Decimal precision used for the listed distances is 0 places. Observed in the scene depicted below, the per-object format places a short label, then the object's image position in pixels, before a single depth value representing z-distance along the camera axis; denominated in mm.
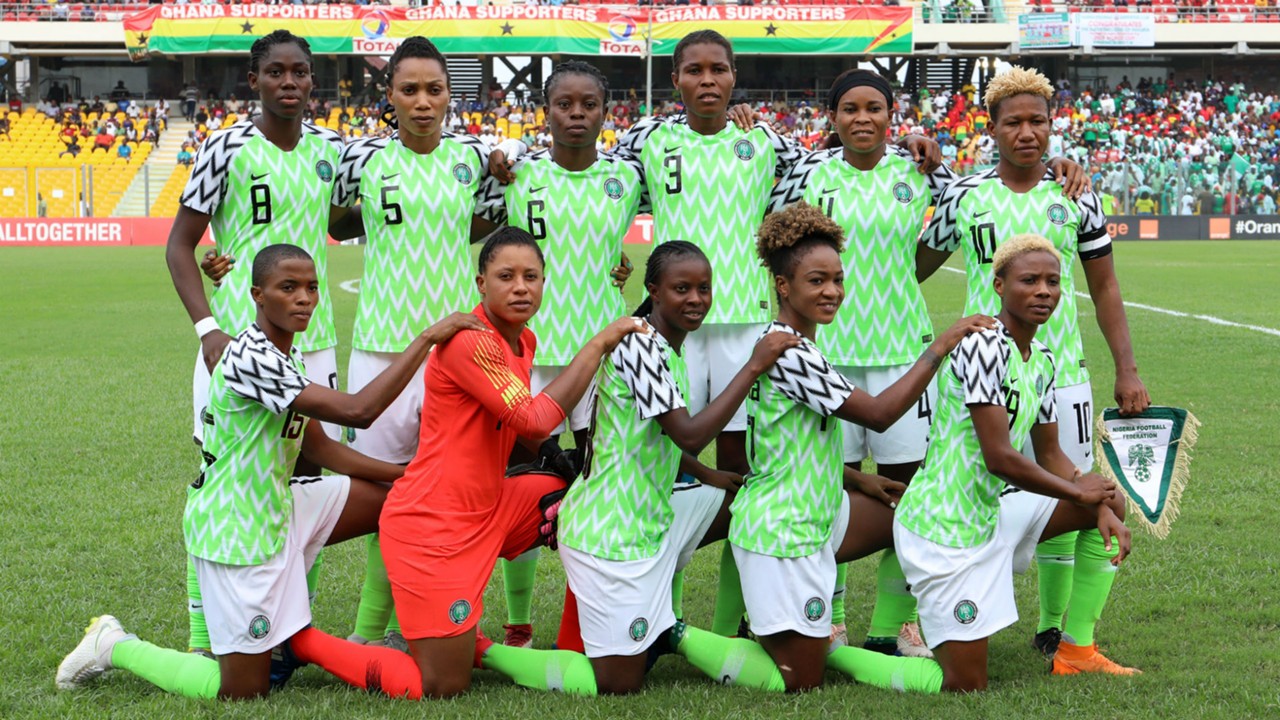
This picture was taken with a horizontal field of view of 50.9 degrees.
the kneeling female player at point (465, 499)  4371
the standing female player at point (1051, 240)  5012
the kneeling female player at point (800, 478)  4445
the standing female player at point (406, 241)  5180
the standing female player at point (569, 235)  5266
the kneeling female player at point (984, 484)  4406
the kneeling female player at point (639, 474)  4449
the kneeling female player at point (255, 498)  4371
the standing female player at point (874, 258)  5277
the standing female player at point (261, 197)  5086
